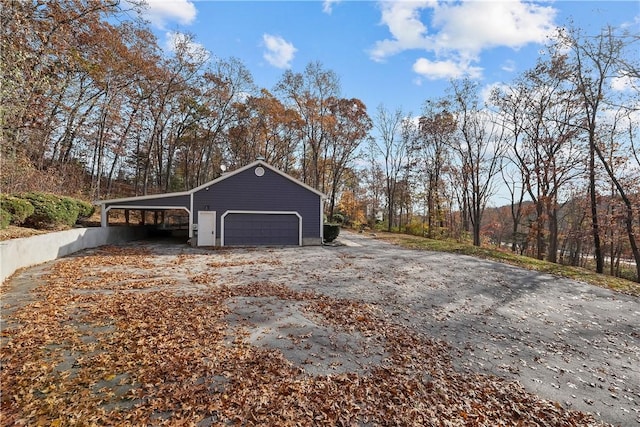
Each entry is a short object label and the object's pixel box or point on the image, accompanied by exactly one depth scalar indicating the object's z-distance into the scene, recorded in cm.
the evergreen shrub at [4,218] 908
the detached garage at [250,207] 1559
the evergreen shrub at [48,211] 1104
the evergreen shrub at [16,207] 972
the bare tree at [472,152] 2166
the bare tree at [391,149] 2867
